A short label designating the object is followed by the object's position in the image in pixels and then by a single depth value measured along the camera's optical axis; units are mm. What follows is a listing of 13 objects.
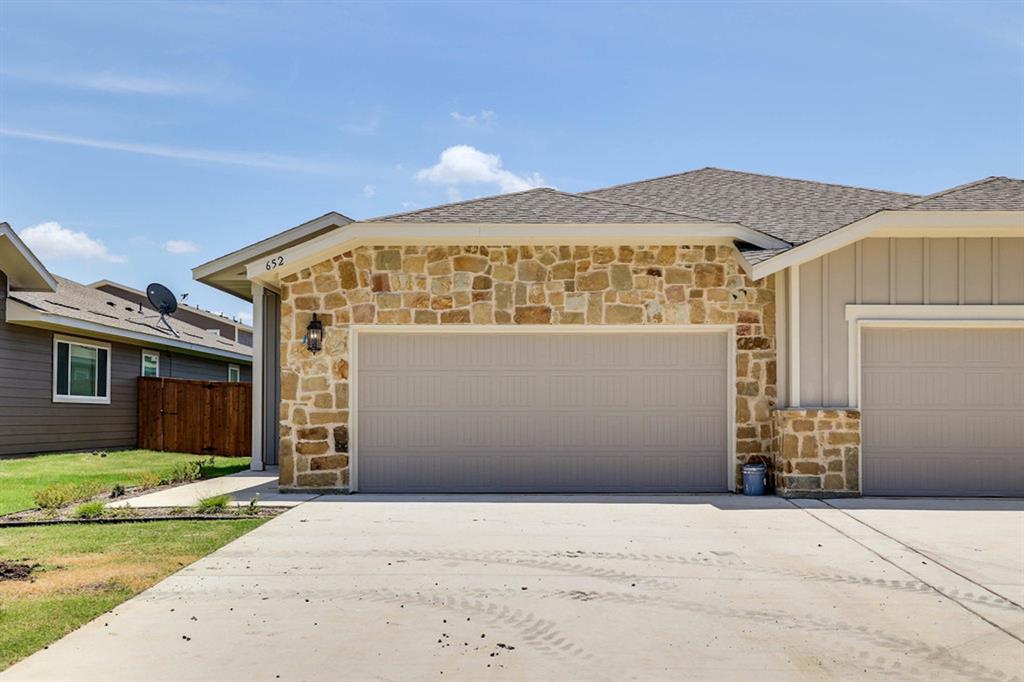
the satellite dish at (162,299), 22094
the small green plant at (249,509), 9539
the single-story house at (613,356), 11062
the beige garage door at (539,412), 11516
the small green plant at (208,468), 14250
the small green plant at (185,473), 13202
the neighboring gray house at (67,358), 16281
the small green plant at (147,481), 12527
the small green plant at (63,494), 10148
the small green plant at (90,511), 9281
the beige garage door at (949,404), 11102
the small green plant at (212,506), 9688
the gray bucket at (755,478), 11164
